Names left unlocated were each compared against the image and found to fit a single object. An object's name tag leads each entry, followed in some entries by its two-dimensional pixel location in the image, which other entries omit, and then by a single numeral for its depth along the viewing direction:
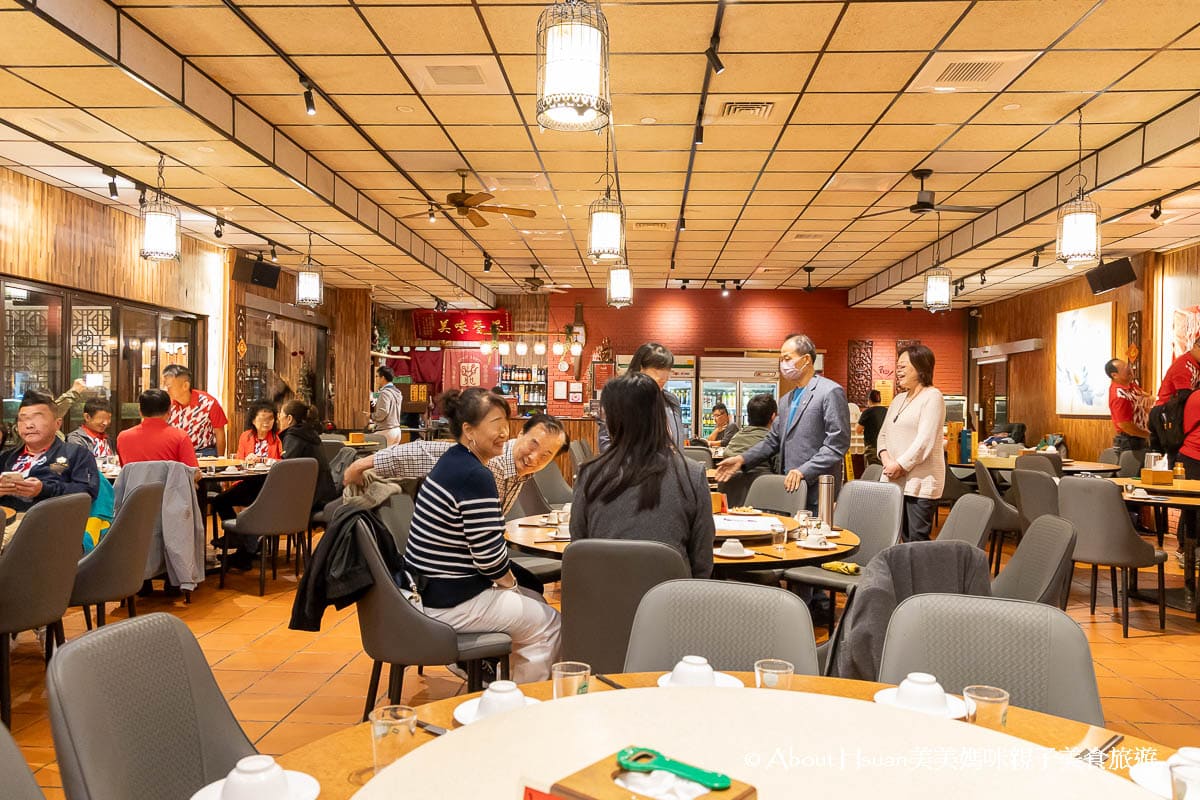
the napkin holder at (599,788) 1.04
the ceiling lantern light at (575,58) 2.97
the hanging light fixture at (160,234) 6.39
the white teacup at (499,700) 1.52
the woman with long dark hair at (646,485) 3.02
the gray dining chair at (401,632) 2.94
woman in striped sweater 3.05
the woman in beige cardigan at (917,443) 4.75
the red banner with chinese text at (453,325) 16.41
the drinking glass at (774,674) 1.63
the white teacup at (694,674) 1.68
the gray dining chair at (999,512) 6.62
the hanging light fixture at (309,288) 9.15
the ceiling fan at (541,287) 13.59
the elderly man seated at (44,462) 4.45
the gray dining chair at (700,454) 7.65
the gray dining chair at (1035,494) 5.77
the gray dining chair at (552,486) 6.67
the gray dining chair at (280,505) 5.95
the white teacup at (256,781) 1.21
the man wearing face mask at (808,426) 5.03
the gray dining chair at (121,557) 4.07
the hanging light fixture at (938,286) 9.01
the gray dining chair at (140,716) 1.46
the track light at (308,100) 5.61
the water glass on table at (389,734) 1.33
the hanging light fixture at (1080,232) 6.02
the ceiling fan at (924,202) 7.57
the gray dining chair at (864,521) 4.26
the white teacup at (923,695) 1.55
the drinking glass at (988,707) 1.47
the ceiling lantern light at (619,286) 8.38
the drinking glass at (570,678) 1.58
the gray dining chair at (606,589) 2.68
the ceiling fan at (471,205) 7.49
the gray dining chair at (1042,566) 2.89
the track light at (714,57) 4.91
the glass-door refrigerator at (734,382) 14.28
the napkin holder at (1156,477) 6.00
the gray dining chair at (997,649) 1.89
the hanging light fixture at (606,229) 6.07
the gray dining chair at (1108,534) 5.27
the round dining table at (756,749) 1.24
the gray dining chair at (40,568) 3.41
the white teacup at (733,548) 3.42
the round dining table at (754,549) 3.35
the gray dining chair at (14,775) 1.28
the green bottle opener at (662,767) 1.08
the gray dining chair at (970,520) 3.53
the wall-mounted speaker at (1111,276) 9.47
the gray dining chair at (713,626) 2.11
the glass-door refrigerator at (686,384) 14.53
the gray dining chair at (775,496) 5.09
